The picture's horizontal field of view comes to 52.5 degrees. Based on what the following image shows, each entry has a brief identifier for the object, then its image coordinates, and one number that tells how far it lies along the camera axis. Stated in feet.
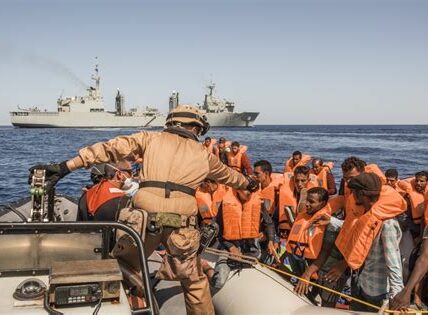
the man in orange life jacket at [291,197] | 18.94
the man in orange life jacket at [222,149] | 39.33
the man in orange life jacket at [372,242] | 10.69
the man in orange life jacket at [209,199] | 20.92
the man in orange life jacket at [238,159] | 37.45
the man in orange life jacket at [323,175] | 26.58
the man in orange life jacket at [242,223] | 15.46
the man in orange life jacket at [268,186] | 20.74
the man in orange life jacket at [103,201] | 13.82
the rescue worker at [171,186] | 9.25
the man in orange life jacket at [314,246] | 12.80
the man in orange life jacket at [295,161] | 30.50
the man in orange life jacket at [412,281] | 9.46
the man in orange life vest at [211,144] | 42.43
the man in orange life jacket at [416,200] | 18.83
